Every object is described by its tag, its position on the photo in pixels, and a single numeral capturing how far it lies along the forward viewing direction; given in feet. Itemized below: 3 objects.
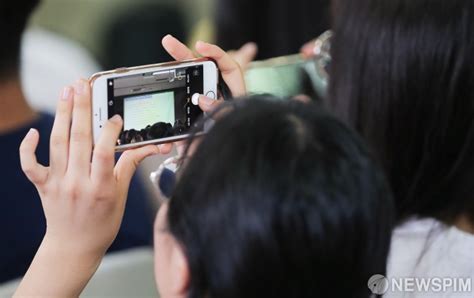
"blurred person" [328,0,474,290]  9.95
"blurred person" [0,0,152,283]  10.86
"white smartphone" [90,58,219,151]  9.40
